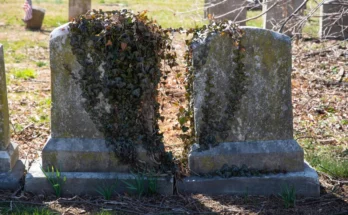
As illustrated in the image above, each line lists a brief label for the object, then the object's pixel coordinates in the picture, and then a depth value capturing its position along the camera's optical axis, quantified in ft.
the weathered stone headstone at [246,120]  16.10
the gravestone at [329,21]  41.63
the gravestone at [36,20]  46.26
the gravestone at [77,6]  43.11
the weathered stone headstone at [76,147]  16.10
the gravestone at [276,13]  42.93
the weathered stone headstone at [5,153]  16.30
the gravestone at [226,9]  46.03
